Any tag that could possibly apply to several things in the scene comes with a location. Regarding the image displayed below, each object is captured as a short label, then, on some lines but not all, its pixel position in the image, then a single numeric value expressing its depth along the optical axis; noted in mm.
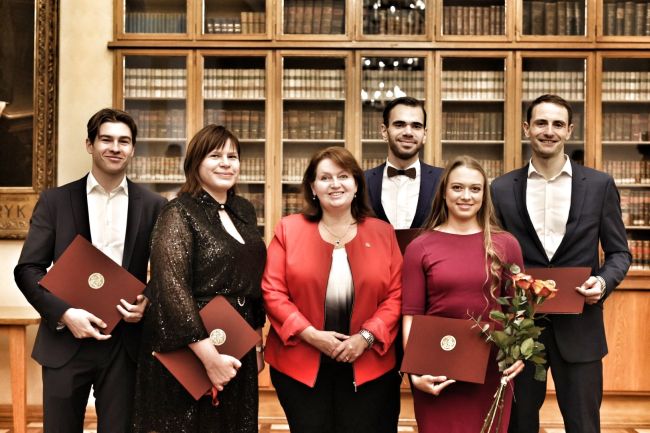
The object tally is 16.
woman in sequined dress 2260
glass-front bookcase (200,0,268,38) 4777
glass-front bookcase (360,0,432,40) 4746
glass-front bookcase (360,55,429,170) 4762
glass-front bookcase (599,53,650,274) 4758
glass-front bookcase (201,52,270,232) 4793
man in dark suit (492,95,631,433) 2828
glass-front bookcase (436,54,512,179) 4766
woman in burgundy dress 2371
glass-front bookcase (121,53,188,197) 4777
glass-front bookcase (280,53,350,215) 4785
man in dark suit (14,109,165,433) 2533
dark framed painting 4535
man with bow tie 3119
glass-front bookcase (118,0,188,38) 4746
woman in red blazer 2434
